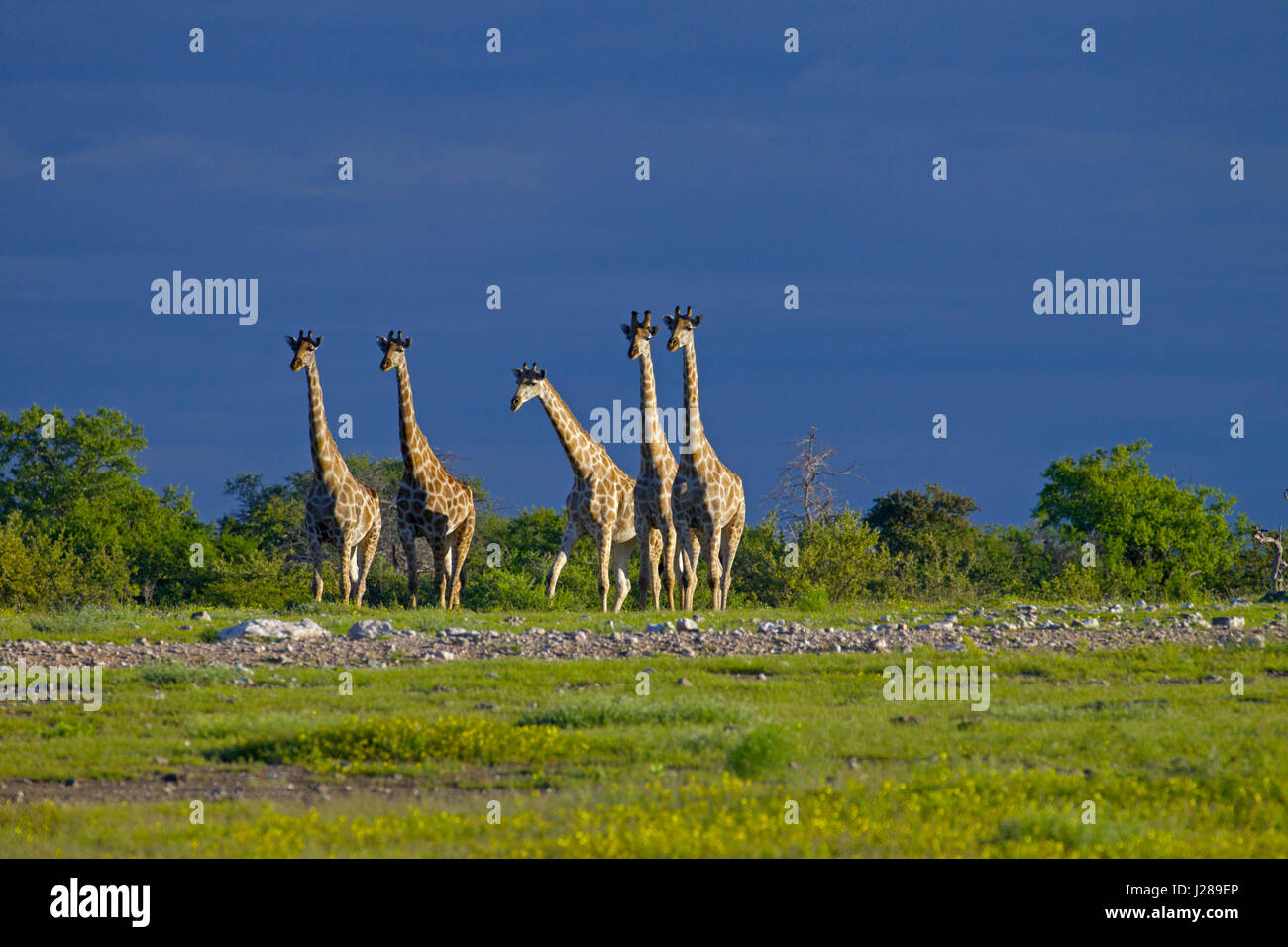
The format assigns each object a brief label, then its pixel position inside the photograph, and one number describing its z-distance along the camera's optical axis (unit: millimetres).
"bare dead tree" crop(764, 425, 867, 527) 39812
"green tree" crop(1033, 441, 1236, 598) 44781
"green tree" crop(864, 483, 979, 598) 48969
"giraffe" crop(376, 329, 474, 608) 27297
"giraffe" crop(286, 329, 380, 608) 26328
